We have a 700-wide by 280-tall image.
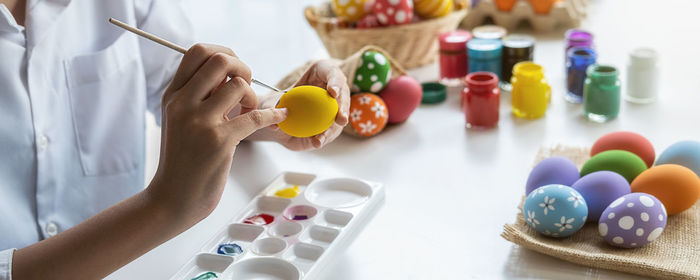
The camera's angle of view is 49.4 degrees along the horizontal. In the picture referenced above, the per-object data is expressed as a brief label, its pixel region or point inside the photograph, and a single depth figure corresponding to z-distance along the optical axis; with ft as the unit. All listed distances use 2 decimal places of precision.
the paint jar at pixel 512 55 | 5.48
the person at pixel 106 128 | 2.84
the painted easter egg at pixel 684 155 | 3.83
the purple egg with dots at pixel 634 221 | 3.31
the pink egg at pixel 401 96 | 4.92
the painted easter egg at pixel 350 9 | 5.62
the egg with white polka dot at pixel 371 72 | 4.81
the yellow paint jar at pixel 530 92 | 5.01
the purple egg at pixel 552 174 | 3.77
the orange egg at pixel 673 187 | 3.55
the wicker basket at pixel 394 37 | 5.64
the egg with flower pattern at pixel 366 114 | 4.72
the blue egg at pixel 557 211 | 3.42
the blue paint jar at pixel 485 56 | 5.48
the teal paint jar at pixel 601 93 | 4.85
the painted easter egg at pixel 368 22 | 5.63
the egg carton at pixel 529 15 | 6.41
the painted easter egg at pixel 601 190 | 3.56
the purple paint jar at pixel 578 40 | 5.56
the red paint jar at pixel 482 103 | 4.89
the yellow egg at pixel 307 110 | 3.39
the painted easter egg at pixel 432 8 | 5.74
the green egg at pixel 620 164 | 3.80
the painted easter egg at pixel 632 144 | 4.03
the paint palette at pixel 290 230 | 3.31
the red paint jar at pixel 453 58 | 5.61
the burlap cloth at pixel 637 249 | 3.21
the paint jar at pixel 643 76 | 5.11
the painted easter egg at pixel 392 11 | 5.54
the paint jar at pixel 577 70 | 5.20
